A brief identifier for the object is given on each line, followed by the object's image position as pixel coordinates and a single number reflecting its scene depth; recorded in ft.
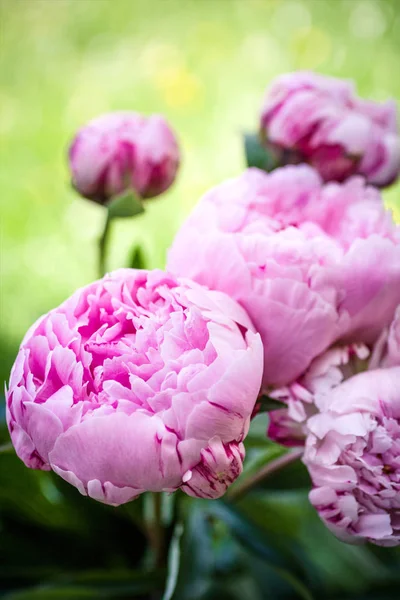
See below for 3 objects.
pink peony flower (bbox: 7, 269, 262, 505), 2.57
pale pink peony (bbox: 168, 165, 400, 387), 2.75
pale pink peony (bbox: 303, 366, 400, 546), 2.70
